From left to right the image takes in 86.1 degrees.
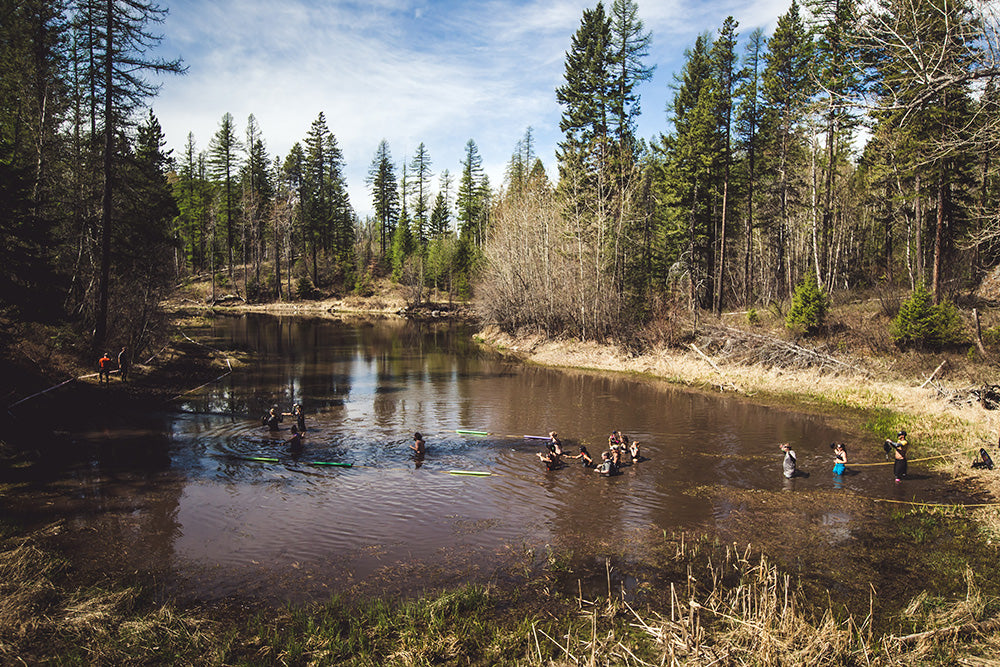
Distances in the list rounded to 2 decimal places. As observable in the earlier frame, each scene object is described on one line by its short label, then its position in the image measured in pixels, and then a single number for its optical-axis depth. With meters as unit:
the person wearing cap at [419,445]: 18.22
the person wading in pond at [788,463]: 16.17
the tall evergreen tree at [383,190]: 97.19
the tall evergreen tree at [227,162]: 77.75
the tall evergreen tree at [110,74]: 23.05
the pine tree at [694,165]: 37.75
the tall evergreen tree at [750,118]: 39.88
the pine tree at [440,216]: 101.00
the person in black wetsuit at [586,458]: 17.34
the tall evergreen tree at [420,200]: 95.81
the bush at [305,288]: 78.94
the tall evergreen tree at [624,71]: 43.78
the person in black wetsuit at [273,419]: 20.39
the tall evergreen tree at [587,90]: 44.34
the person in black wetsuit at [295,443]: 18.34
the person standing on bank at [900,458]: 15.59
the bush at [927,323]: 24.72
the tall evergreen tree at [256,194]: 78.69
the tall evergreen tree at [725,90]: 37.03
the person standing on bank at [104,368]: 21.96
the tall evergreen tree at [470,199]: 91.19
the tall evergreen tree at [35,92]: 22.88
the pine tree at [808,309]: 29.83
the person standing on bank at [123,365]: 23.19
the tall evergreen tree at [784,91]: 36.78
